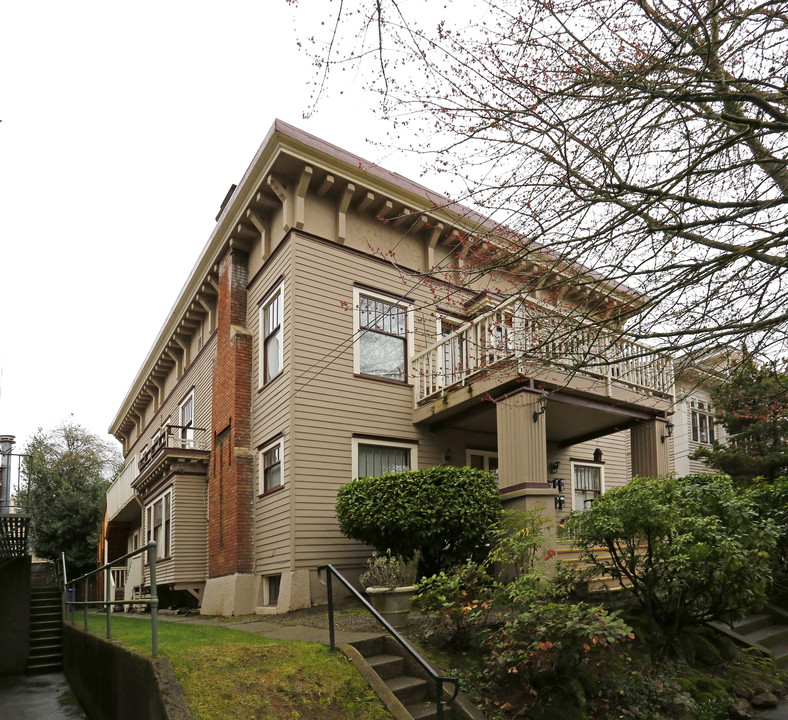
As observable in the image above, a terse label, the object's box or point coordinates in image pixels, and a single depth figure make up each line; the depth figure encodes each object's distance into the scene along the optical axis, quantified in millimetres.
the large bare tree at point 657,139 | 5551
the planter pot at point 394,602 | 9133
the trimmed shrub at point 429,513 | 10656
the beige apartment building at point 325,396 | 12727
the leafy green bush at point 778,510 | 10633
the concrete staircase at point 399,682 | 6371
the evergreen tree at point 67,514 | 33125
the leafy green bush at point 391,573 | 9848
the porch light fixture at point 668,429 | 14266
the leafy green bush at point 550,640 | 6426
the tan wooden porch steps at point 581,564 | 10403
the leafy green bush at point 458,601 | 7637
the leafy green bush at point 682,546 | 7938
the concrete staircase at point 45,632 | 16281
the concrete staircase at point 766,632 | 9453
